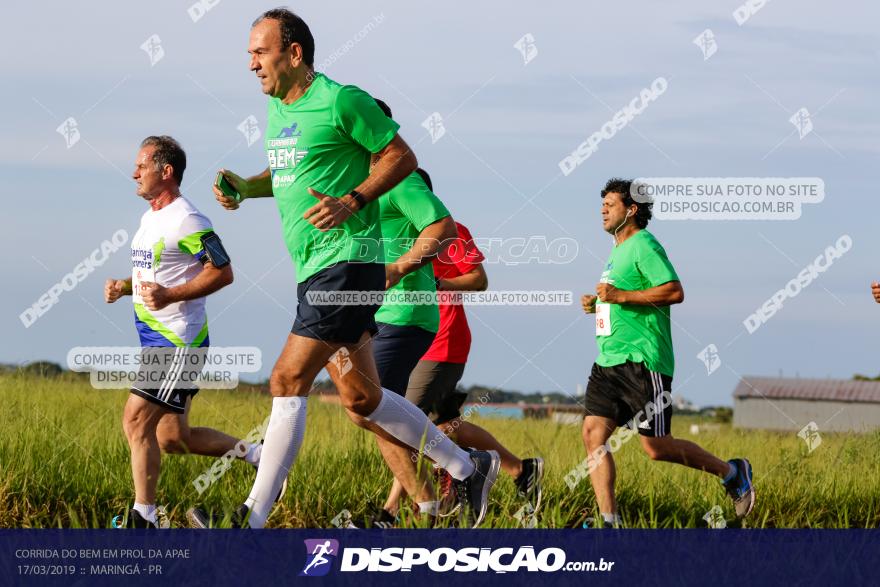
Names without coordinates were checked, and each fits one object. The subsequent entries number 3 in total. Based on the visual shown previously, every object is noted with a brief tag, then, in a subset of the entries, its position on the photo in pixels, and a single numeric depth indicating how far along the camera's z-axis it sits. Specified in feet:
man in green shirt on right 47.85
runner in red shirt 47.85
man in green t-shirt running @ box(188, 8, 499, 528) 37.17
